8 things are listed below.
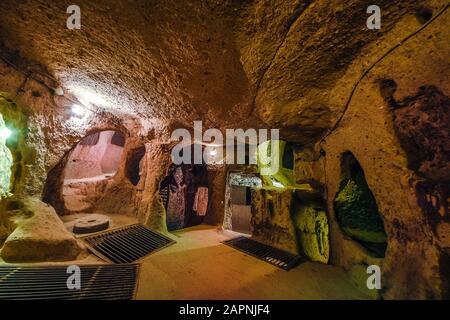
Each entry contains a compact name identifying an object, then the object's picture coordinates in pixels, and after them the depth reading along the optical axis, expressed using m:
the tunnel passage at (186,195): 7.70
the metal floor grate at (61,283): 2.00
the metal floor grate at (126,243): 3.18
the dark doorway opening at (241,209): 9.96
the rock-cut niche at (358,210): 2.61
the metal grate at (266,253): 3.17
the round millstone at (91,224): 3.90
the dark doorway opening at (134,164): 6.24
